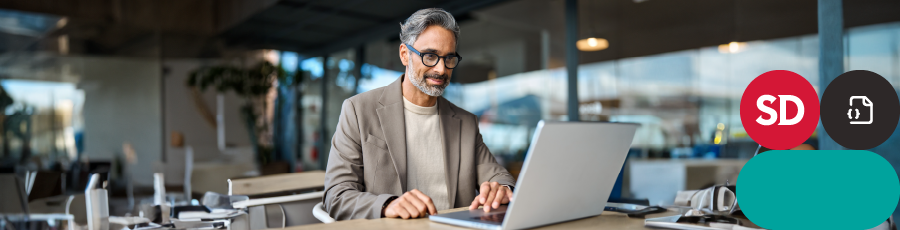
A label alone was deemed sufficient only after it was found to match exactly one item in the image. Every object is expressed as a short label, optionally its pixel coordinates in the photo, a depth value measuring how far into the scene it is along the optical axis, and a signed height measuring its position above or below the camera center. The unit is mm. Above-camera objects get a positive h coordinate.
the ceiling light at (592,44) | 5139 +678
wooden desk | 1304 -265
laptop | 1089 -136
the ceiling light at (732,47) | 4418 +531
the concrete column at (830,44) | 2928 +360
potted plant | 7480 +445
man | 1846 -89
